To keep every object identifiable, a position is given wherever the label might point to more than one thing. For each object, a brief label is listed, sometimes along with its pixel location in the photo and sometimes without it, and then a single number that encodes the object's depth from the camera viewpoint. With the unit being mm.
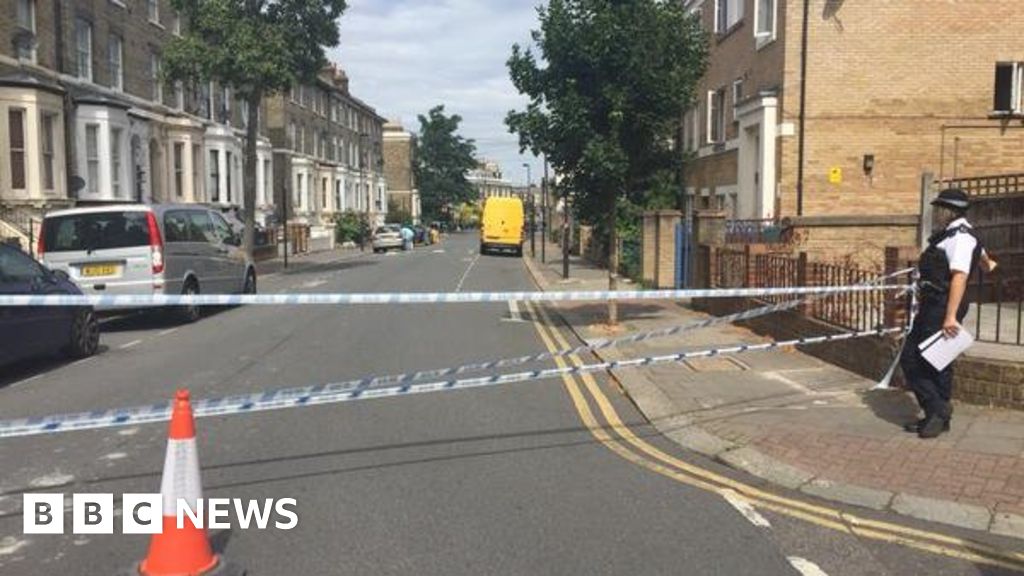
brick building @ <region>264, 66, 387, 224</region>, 60000
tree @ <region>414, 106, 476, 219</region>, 120062
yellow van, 48562
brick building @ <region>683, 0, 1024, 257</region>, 20984
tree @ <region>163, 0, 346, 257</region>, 29984
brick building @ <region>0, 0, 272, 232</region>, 26016
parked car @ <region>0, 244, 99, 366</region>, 9781
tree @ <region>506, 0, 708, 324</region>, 13461
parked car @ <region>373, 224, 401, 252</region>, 52241
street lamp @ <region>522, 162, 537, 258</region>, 48038
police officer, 6641
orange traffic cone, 4121
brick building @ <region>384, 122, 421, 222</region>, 112500
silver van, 14352
